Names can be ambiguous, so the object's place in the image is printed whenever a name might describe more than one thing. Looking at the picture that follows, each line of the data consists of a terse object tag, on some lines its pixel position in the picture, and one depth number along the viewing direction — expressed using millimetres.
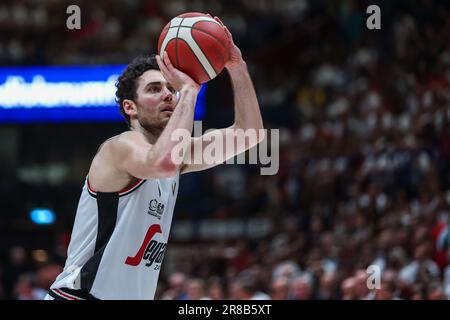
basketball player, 4512
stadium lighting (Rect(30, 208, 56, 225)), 14867
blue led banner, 14758
